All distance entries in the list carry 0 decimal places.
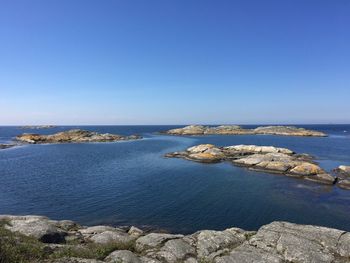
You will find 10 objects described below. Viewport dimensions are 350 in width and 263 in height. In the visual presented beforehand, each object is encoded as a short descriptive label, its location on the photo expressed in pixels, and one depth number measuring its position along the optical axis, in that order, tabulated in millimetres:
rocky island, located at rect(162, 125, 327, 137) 184650
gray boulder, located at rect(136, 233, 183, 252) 18750
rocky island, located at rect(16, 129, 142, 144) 136000
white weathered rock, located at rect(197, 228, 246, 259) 18533
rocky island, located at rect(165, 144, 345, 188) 55991
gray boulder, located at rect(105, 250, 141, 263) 15352
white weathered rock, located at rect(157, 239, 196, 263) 16953
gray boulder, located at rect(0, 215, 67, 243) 18719
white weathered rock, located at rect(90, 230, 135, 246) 19844
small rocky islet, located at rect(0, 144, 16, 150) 110875
